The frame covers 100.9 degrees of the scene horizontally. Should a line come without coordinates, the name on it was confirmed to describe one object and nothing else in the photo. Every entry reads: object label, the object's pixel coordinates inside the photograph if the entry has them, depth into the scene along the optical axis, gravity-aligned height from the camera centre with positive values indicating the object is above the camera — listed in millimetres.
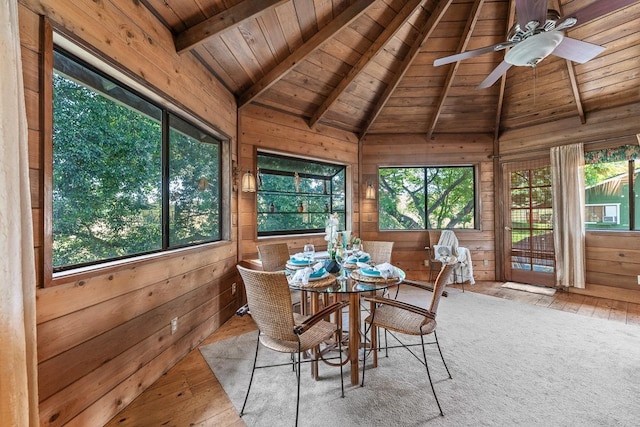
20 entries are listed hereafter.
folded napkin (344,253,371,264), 2457 -438
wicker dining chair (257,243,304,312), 2848 -471
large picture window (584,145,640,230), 3609 +264
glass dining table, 1804 -518
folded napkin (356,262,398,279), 2002 -458
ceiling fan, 1778 +1307
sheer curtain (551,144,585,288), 3869 -74
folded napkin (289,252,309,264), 2427 -434
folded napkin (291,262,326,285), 1910 -457
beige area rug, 1617 -1261
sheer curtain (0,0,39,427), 945 -96
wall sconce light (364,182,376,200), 4754 +340
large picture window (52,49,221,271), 1494 +316
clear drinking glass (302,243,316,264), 2629 -389
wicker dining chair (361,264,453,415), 1760 -803
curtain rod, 3617 +953
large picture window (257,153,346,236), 3822 +305
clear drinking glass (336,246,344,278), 2467 -398
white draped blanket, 4277 -848
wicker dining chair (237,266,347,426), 1541 -619
